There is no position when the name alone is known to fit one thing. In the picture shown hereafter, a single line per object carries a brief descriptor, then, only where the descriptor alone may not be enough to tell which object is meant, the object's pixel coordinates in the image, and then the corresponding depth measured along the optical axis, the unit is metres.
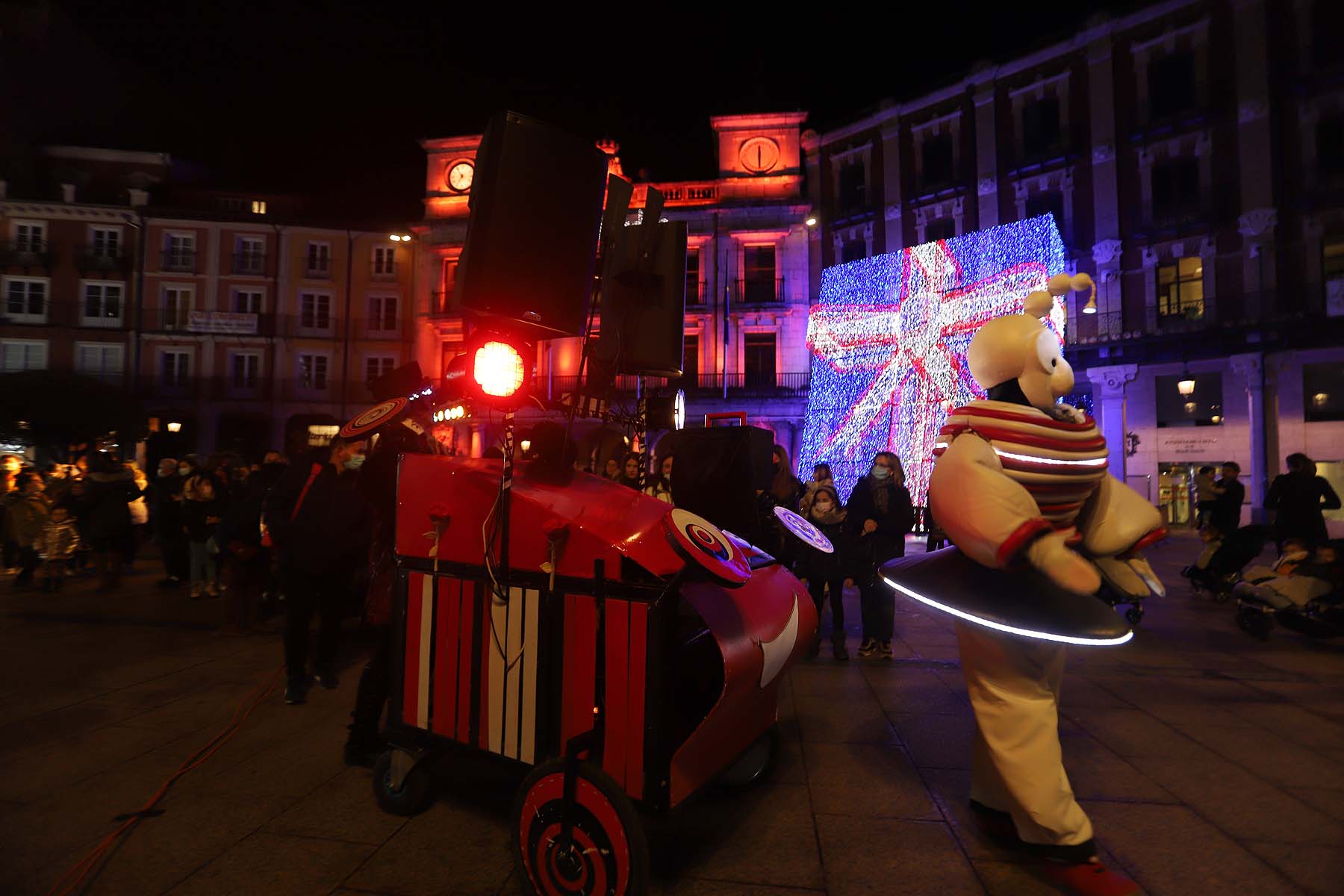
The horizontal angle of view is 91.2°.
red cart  2.13
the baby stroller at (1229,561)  7.79
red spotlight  2.62
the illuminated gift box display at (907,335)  15.35
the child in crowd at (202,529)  7.79
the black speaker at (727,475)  5.54
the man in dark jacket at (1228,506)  8.28
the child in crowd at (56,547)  8.66
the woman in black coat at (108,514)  8.36
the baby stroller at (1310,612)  6.01
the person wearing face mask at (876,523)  5.66
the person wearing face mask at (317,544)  4.44
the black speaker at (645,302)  3.34
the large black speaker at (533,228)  2.87
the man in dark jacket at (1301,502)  7.80
